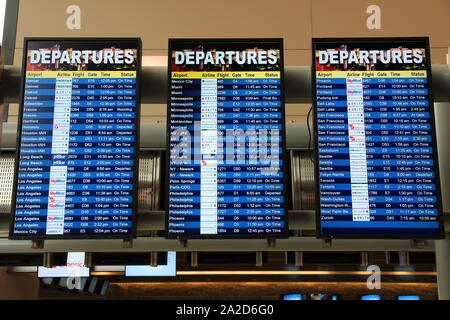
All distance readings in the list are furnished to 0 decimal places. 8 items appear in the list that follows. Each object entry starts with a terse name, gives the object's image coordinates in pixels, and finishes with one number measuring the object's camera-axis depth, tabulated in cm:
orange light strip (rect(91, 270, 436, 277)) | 938
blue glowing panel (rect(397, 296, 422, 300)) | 919
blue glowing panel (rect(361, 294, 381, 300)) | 903
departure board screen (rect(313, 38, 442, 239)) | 238
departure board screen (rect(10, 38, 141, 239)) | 241
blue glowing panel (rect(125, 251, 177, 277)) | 756
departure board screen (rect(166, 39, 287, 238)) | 239
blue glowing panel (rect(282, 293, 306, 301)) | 895
